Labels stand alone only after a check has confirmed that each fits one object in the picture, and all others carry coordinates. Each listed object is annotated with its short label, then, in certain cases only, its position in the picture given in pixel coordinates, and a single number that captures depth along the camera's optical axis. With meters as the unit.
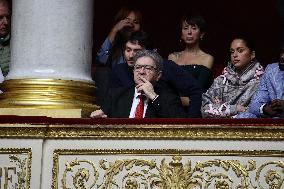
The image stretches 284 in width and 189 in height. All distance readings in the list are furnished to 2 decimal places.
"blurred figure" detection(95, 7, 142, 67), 14.15
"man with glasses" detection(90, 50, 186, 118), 11.73
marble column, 11.92
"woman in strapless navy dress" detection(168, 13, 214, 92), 13.55
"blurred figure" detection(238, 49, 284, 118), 12.09
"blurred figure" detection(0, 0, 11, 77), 13.51
